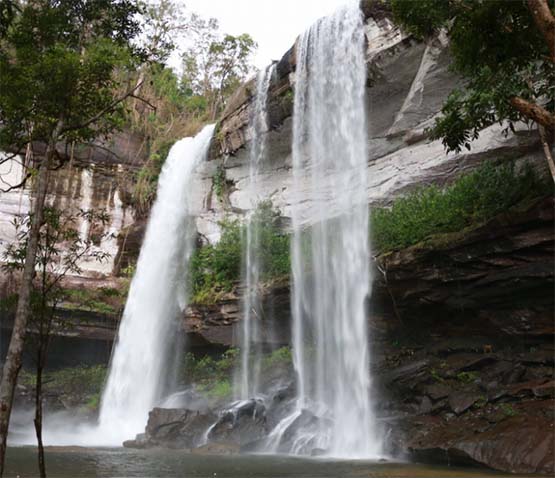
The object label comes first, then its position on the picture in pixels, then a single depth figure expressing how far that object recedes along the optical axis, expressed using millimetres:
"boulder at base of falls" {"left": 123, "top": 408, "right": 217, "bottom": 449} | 11945
